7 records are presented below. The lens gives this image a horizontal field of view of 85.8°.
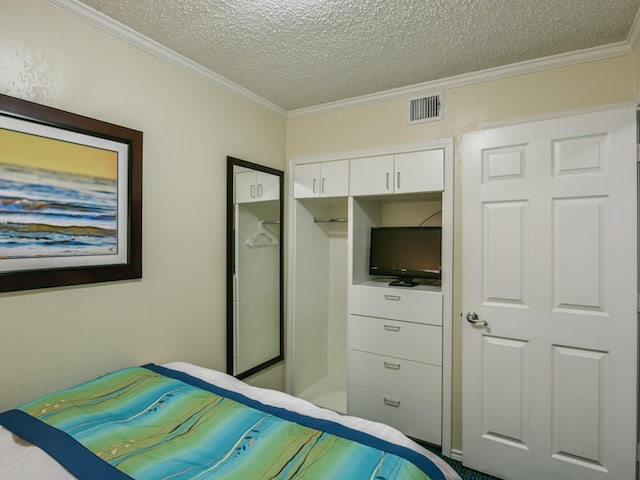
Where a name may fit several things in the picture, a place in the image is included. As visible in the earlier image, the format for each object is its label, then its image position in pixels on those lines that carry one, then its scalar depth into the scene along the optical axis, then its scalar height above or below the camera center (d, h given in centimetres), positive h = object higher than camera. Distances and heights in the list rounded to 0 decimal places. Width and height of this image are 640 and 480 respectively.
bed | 105 -71
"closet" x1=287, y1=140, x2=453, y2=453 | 240 -46
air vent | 245 +95
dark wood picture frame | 144 +14
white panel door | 181 -34
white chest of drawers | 241 -87
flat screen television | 256 -11
